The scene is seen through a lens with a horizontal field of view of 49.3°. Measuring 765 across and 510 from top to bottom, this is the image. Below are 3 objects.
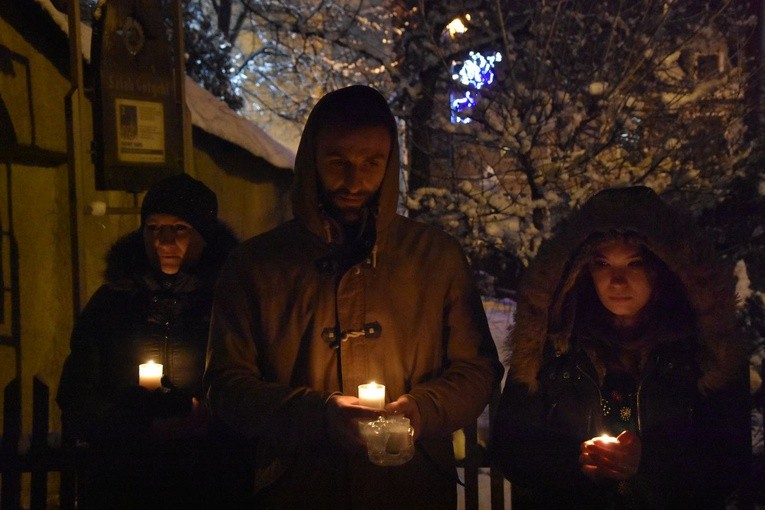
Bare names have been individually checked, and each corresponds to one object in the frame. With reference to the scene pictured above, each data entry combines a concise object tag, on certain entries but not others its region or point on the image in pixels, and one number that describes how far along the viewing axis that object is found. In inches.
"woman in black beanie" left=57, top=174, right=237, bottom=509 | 142.4
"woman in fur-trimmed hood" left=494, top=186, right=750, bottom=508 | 111.5
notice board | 219.8
